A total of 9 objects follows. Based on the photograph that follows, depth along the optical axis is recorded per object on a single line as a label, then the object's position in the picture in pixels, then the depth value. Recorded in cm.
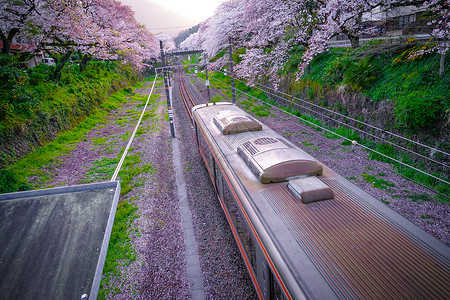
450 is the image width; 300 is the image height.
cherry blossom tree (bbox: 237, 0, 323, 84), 1511
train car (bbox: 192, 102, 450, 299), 282
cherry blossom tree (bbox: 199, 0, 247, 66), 2203
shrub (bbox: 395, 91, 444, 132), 877
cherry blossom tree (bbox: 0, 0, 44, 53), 1308
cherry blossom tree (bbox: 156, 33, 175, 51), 4912
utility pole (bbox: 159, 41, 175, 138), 1501
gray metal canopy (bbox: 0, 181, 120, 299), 312
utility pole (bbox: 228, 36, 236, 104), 1766
